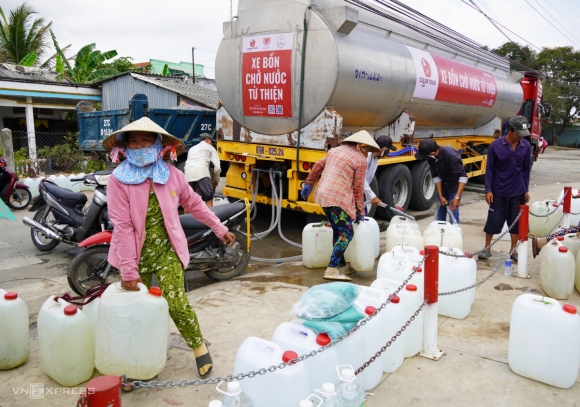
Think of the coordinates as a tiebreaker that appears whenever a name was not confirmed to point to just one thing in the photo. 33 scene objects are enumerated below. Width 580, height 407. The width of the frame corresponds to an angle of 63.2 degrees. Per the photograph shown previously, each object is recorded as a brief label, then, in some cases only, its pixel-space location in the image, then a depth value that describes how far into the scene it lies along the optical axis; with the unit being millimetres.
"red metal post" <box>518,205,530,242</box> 4969
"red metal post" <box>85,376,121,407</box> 1524
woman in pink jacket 2857
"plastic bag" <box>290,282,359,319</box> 2637
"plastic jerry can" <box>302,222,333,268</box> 5547
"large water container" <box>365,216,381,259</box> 5650
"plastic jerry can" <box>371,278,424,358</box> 3318
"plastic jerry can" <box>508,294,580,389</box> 2939
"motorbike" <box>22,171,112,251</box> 5359
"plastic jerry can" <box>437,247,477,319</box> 3990
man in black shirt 6082
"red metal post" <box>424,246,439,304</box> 3211
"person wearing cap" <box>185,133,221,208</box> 7113
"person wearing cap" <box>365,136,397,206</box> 6758
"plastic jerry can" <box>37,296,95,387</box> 2857
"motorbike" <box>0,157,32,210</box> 8633
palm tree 20859
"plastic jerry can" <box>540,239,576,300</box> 4441
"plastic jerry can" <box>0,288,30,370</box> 3115
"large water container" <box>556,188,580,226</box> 6950
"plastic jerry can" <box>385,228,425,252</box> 5336
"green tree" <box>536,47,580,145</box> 34906
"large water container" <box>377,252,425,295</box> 3803
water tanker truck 6391
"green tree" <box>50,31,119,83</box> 21203
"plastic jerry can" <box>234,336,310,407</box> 2201
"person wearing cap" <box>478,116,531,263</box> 5496
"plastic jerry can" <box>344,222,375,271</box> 5219
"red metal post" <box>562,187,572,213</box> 6074
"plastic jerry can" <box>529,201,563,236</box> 6789
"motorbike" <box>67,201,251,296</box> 4656
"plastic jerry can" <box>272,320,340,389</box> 2475
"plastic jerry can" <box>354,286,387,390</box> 2879
